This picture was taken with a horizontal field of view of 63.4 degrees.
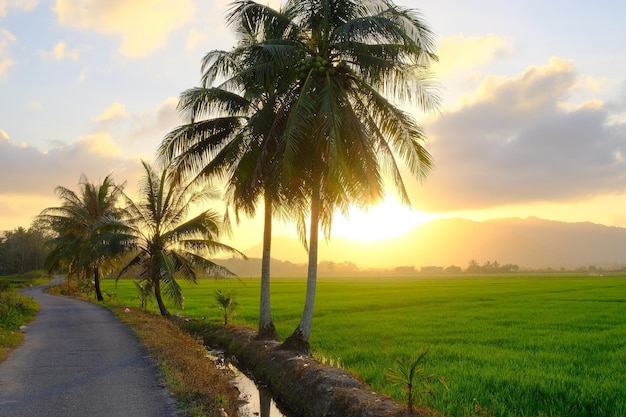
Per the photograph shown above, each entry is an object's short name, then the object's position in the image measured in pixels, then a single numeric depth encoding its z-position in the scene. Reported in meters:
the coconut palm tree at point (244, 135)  12.96
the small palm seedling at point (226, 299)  18.27
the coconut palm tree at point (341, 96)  11.88
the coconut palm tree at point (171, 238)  21.70
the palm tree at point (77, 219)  30.69
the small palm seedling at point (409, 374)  6.87
